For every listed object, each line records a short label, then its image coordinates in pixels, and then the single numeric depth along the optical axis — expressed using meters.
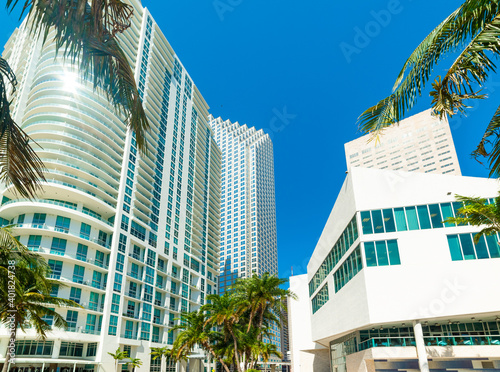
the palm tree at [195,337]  35.66
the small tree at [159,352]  56.38
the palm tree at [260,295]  35.78
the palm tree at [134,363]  51.00
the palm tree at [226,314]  33.31
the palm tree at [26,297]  16.72
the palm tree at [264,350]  33.20
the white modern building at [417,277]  23.73
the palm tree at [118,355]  47.47
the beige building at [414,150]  125.88
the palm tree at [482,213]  15.77
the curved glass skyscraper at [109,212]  47.41
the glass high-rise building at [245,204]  141.75
